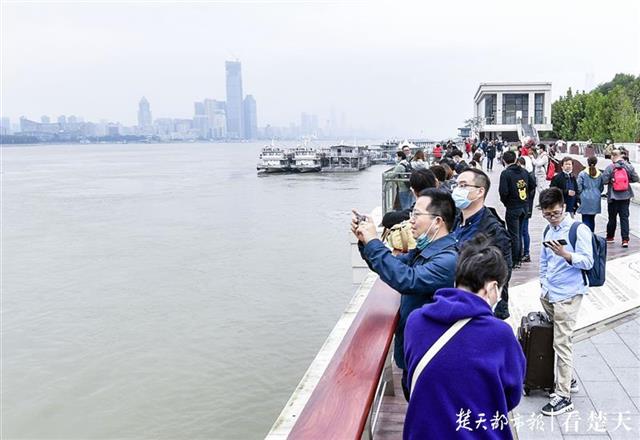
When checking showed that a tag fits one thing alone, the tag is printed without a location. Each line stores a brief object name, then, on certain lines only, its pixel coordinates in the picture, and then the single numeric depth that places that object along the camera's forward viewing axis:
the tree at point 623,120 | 34.76
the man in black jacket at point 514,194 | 7.36
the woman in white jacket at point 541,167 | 15.92
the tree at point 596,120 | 40.59
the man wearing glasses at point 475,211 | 3.72
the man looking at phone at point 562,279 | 3.96
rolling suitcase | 4.23
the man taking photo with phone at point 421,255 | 2.64
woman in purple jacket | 1.86
